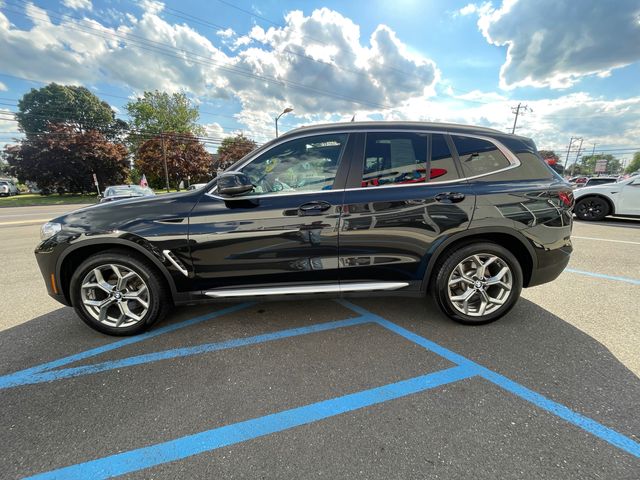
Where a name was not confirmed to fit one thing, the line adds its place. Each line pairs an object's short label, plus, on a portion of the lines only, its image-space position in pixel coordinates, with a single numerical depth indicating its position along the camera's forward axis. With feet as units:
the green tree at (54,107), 178.70
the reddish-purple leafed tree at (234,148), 169.80
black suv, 8.56
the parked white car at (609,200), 28.19
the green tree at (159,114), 157.38
